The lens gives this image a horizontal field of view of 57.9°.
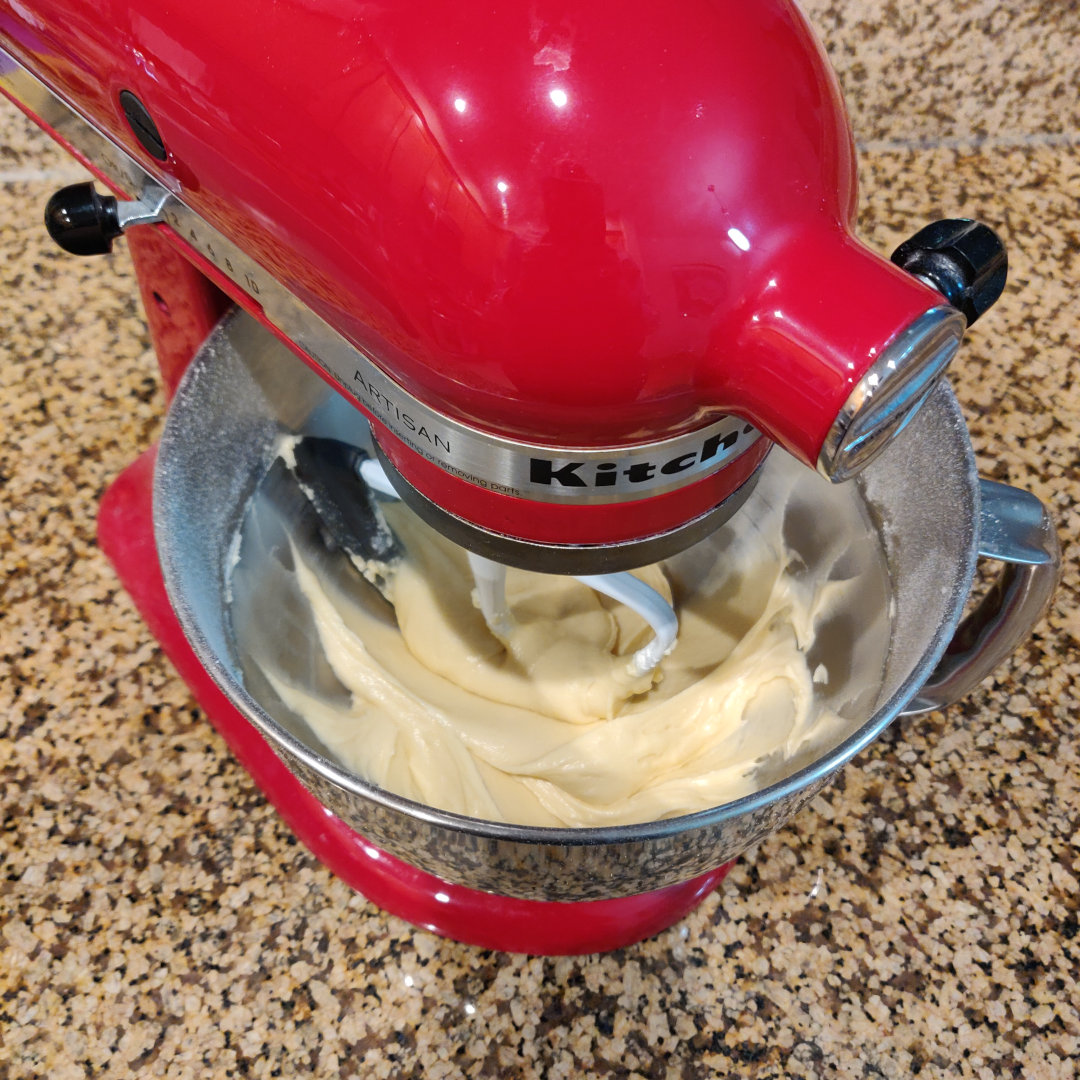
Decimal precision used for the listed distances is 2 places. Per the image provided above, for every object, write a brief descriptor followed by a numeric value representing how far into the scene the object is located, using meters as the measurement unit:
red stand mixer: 0.33
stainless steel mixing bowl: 0.47
